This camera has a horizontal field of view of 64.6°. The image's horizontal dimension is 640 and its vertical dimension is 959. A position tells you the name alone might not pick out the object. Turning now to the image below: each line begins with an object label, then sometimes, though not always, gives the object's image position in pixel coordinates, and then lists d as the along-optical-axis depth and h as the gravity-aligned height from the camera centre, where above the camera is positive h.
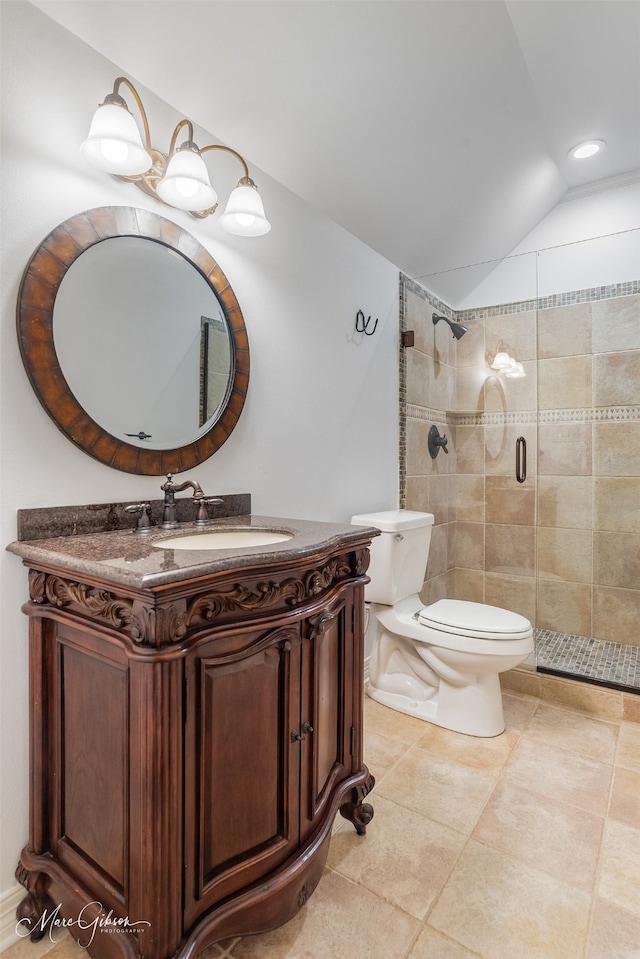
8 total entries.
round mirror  1.26 +0.39
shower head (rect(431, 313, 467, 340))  3.12 +0.91
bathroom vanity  0.92 -0.54
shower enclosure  2.75 +0.22
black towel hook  2.39 +0.73
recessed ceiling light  2.53 +1.66
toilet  2.02 -0.69
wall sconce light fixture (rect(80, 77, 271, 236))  1.22 +0.82
